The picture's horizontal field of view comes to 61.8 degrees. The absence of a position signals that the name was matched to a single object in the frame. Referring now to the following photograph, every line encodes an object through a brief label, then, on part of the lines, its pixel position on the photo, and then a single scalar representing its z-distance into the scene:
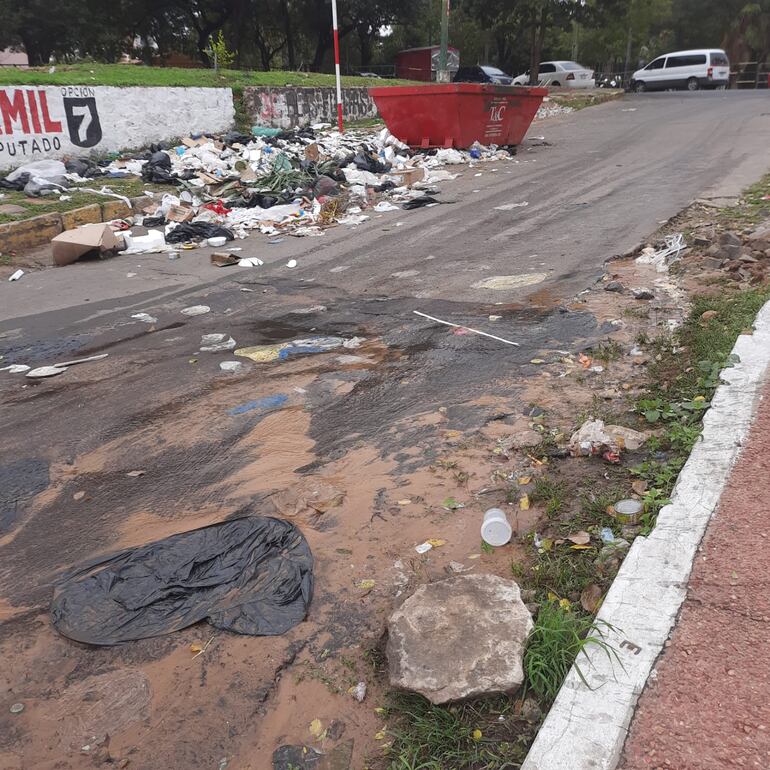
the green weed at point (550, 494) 2.74
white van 28.41
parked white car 30.19
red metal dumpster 12.51
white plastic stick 4.51
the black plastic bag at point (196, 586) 2.31
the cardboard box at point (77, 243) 7.48
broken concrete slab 1.97
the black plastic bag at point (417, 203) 9.63
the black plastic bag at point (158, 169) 10.80
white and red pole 12.79
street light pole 17.00
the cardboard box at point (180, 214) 9.09
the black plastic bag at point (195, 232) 8.37
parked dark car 28.06
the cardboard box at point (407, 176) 11.28
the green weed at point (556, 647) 1.97
